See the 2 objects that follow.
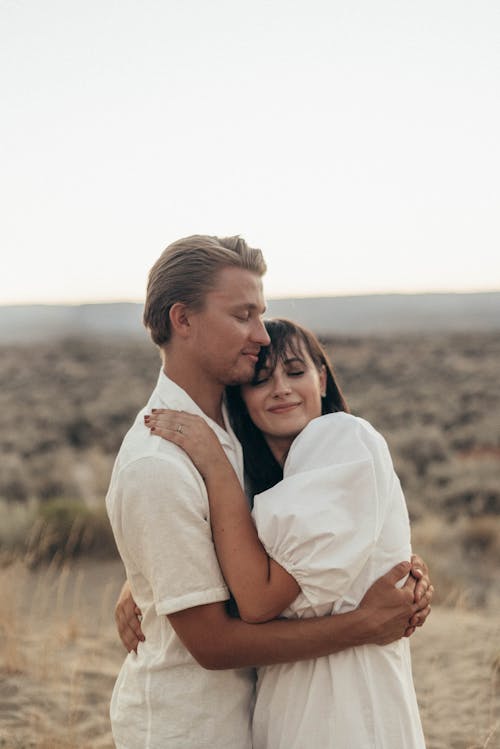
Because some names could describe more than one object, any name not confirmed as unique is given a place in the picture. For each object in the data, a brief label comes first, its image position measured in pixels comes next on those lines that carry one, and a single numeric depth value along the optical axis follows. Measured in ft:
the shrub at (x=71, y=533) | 30.48
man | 8.00
